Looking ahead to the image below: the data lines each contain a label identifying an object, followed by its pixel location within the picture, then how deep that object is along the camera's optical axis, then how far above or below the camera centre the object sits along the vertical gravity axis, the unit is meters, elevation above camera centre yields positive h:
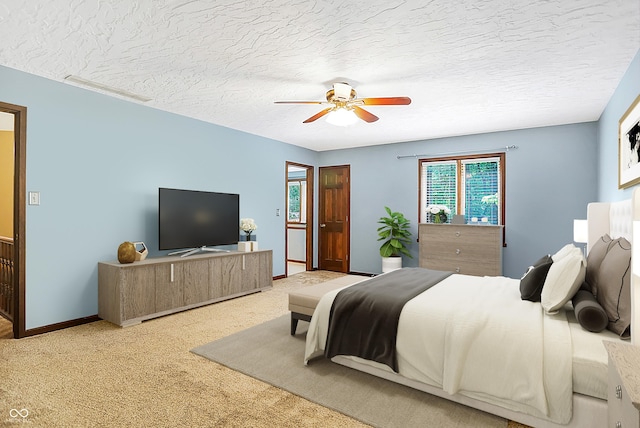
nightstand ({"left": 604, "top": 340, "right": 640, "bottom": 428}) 1.12 -0.58
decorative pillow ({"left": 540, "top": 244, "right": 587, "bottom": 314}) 2.12 -0.42
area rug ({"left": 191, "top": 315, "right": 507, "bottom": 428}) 2.00 -1.17
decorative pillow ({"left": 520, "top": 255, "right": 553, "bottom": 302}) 2.42 -0.48
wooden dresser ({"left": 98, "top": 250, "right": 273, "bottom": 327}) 3.53 -0.81
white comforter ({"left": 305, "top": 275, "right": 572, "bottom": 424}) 1.78 -0.78
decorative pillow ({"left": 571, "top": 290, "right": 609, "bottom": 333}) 1.88 -0.56
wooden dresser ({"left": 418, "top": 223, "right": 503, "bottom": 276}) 4.83 -0.49
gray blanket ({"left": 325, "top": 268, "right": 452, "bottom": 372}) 2.31 -0.75
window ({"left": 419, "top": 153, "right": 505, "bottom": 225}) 5.35 +0.46
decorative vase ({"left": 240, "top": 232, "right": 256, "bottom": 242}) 5.21 -0.36
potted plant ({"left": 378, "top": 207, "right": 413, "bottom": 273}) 5.87 -0.44
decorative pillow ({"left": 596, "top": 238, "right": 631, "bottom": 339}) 1.81 -0.41
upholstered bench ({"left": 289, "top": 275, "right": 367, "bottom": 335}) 3.01 -0.76
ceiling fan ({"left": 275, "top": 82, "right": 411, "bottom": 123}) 3.09 +1.08
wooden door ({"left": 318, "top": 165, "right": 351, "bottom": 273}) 6.80 -0.08
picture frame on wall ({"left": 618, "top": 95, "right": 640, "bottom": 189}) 2.54 +0.54
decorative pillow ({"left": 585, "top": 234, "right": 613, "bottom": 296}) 2.21 -0.32
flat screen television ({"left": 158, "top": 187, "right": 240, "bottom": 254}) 4.19 -0.06
